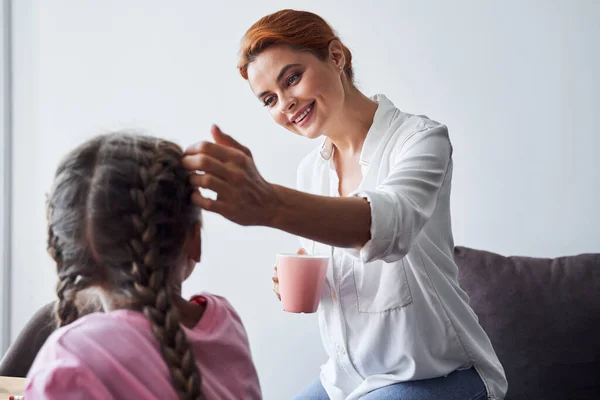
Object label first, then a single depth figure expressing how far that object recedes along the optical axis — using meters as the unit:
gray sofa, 1.58
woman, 0.89
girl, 0.67
